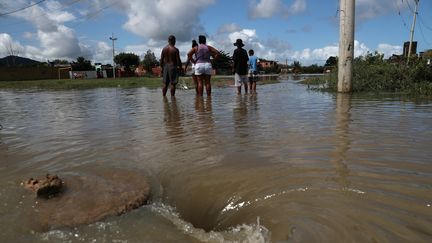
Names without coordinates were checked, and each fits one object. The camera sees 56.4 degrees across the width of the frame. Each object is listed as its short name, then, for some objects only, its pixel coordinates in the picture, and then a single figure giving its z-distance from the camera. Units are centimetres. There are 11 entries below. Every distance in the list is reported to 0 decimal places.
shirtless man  1030
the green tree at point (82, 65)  6828
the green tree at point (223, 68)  6577
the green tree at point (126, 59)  8188
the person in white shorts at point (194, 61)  1011
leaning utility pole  3138
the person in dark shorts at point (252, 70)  1303
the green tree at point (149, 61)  8238
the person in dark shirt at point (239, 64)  1121
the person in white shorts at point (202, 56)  998
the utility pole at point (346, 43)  1002
